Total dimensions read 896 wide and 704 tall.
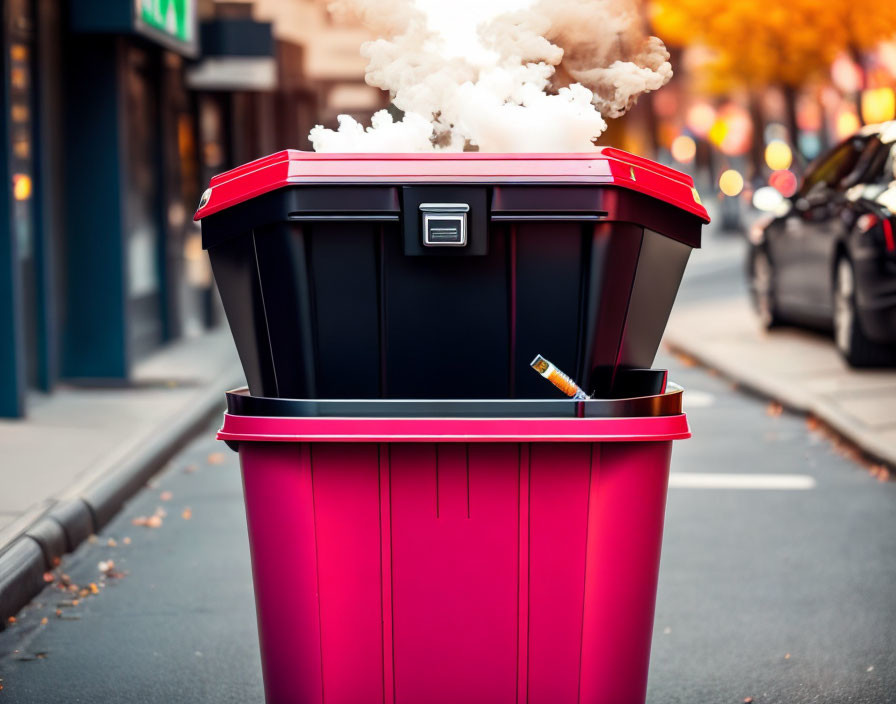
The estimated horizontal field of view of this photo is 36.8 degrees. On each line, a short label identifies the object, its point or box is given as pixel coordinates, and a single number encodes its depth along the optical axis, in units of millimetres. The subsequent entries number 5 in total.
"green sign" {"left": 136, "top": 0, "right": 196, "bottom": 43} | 10211
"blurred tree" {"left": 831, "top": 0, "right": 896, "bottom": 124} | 23234
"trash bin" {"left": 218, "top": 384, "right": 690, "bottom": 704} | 3209
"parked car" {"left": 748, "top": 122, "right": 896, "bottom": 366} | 9711
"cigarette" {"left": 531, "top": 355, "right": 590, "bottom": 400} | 3182
